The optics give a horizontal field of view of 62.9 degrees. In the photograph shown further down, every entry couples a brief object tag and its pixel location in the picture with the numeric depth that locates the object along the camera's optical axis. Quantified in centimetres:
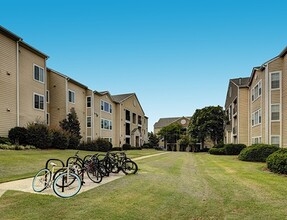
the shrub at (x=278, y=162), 1170
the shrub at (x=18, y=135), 1945
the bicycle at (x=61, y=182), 702
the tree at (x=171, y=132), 6306
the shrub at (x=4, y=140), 1822
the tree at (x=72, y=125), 2795
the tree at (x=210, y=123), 4547
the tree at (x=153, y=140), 6325
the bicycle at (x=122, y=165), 1136
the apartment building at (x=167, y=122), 7062
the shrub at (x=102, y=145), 3082
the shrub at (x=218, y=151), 3070
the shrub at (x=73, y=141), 2648
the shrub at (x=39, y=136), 2038
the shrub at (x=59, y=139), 2339
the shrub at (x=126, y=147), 4356
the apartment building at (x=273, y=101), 2203
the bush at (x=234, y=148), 2886
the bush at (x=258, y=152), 1856
